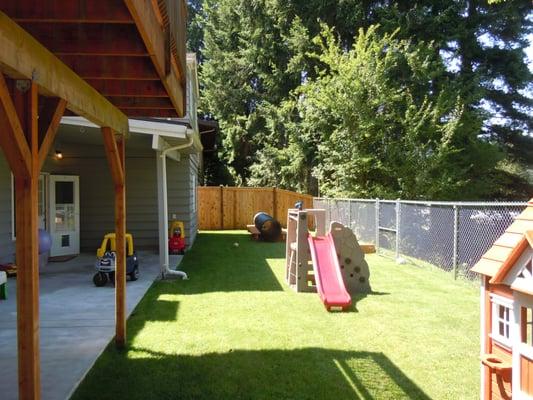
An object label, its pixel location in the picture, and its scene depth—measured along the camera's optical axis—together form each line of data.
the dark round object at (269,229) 14.59
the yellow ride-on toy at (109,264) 7.62
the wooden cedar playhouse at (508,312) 2.67
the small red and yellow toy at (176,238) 11.13
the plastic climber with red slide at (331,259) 7.27
